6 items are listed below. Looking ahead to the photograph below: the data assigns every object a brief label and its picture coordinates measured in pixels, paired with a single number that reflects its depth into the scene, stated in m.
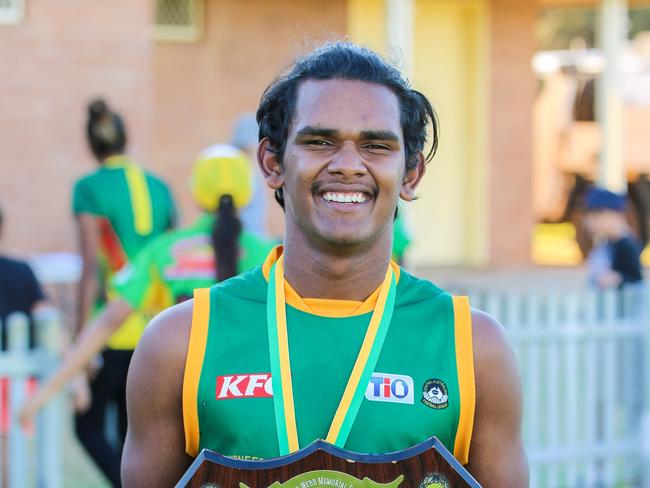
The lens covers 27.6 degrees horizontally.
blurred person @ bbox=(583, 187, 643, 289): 7.82
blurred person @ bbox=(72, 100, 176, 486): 6.08
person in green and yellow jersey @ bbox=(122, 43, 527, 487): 2.45
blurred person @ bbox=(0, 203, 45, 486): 5.99
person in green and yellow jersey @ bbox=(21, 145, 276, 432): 4.89
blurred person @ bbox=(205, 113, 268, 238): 6.64
